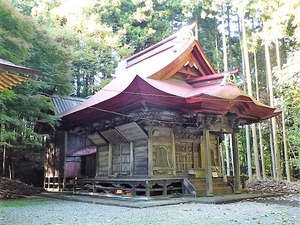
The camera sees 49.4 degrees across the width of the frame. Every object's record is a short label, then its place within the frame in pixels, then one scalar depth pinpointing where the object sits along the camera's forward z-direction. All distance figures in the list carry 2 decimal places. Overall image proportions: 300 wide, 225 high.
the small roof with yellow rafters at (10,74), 4.62
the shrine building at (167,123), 8.92
